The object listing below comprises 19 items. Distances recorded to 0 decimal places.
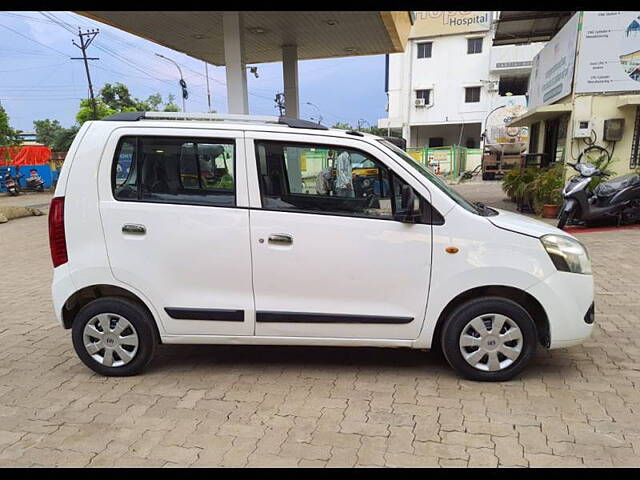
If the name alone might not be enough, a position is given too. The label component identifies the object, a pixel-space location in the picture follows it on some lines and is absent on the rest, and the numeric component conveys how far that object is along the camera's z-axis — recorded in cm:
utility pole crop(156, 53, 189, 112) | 3522
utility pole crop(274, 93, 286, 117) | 3345
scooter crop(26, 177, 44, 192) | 2364
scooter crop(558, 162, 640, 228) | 885
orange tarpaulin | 2316
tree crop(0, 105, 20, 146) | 2547
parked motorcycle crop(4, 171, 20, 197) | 2226
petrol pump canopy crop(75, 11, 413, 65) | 828
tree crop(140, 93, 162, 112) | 4861
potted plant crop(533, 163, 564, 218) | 1047
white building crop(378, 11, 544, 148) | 3431
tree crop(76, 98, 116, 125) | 3234
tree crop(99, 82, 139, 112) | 4169
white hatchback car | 326
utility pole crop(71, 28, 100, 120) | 3444
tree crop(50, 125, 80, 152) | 3441
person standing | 346
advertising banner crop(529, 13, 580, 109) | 1035
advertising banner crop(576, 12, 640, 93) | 951
